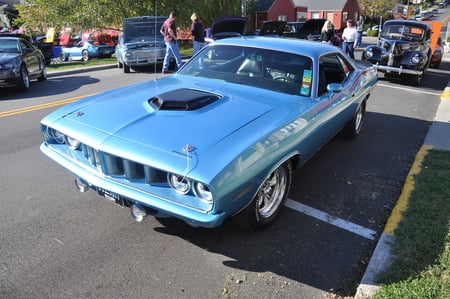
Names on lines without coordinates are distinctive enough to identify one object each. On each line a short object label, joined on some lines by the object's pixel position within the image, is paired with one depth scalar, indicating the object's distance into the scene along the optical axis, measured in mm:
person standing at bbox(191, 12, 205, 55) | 13328
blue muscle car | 2678
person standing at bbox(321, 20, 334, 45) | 17547
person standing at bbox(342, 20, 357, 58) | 14547
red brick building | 46031
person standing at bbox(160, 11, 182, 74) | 11938
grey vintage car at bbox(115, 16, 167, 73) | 12867
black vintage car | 11094
